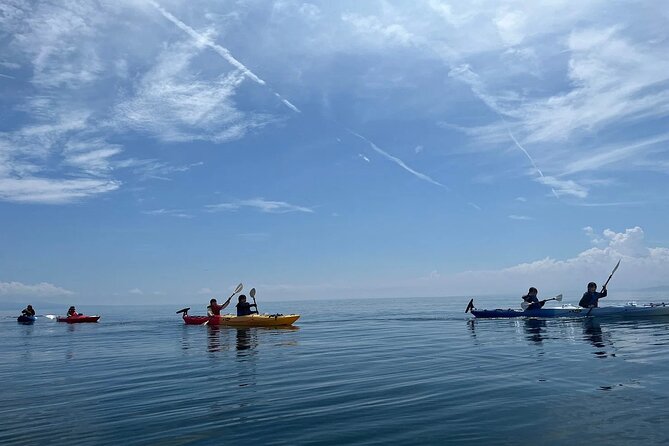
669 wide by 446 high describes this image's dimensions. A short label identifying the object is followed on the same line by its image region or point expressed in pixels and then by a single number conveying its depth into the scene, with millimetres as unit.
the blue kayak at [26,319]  61156
